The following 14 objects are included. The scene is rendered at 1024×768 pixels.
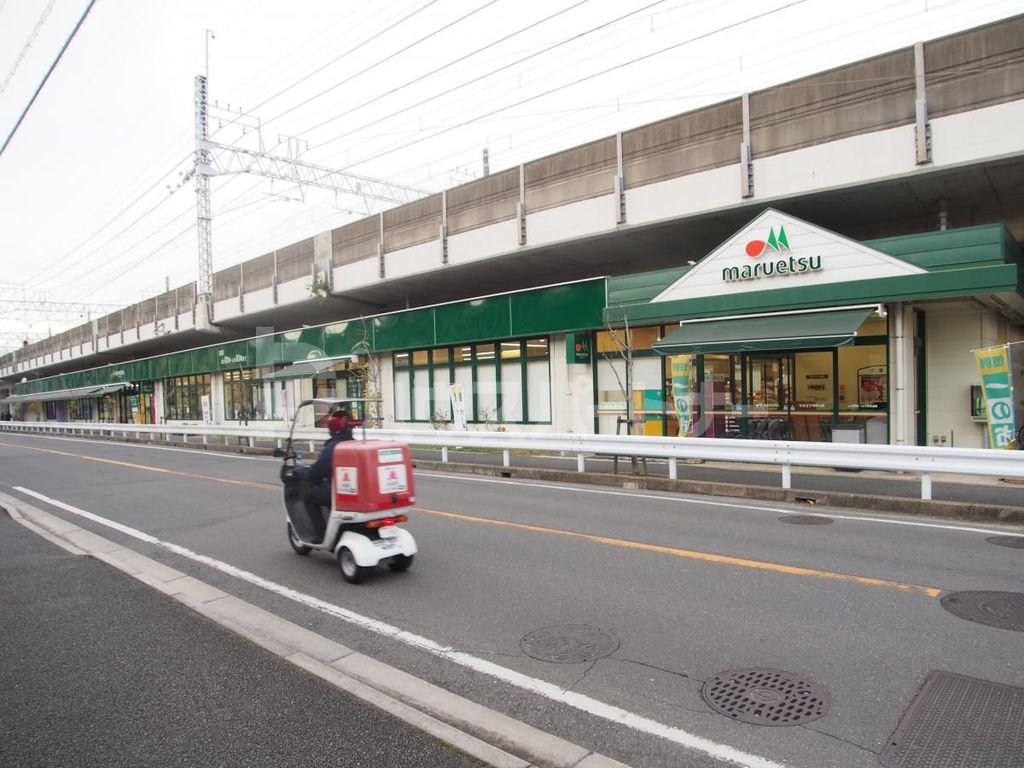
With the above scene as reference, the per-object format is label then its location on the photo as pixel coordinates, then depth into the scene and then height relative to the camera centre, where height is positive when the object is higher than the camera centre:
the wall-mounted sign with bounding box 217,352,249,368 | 32.50 +1.98
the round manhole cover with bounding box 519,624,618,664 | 4.29 -1.78
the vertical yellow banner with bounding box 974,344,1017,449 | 10.77 -0.17
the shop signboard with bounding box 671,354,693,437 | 15.50 -0.03
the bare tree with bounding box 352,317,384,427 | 24.75 +0.99
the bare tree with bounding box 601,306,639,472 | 12.81 +0.69
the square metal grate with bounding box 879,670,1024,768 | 2.98 -1.74
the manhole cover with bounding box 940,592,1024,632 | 4.64 -1.72
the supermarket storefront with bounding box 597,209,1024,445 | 12.00 +1.23
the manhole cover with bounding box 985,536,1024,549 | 6.86 -1.74
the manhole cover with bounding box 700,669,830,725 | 3.43 -1.77
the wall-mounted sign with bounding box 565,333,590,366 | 18.03 +1.22
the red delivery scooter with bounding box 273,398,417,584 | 5.90 -1.06
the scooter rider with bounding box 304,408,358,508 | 6.51 -0.68
